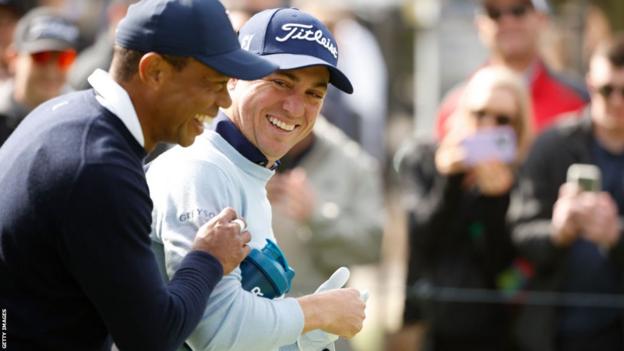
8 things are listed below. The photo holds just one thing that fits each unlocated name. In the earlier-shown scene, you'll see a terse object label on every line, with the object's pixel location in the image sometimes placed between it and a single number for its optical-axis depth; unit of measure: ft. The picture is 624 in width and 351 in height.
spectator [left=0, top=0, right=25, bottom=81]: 57.88
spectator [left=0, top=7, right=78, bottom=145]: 47.21
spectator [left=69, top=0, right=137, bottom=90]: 51.57
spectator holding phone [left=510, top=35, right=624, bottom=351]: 44.45
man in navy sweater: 21.30
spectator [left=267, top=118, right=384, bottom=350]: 44.11
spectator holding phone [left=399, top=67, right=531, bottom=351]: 45.19
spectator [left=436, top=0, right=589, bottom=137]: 50.01
